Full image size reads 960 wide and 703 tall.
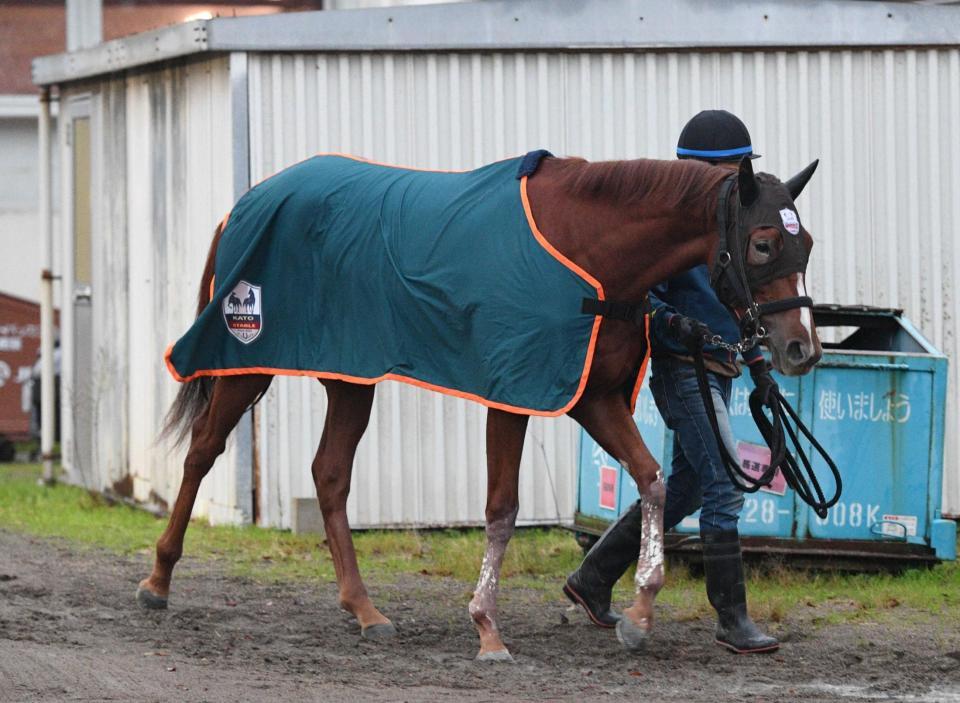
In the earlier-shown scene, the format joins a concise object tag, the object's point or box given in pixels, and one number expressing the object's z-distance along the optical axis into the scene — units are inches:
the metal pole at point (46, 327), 847.9
